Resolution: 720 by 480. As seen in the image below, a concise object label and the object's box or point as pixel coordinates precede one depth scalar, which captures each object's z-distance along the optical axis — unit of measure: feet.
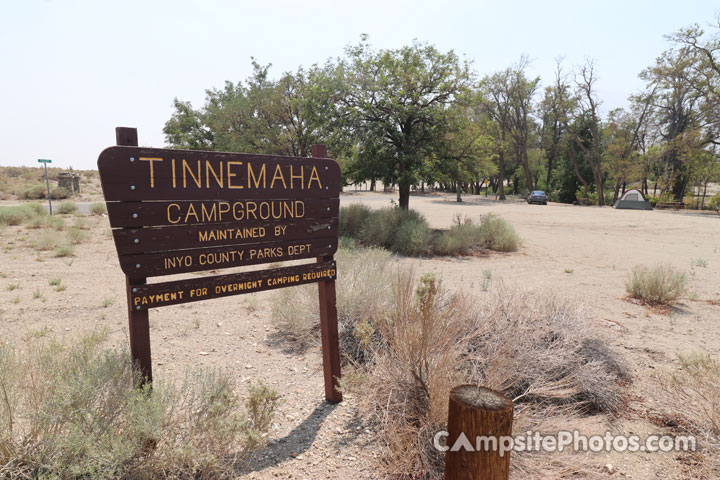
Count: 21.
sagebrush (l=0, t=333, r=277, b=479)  6.98
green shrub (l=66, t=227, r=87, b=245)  36.65
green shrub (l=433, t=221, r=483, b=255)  37.21
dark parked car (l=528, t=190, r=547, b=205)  124.67
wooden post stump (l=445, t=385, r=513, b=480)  6.43
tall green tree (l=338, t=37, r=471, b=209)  44.55
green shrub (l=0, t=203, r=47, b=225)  47.01
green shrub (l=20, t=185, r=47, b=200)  102.01
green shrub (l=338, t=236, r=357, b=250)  34.30
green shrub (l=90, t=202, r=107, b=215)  63.18
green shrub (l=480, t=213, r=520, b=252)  39.14
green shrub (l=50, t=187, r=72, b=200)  102.86
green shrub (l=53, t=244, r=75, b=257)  31.14
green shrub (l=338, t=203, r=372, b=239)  45.50
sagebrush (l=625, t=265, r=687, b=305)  20.86
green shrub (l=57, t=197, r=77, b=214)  64.96
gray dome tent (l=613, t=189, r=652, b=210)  100.94
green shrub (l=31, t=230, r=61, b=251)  33.86
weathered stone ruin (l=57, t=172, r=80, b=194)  110.20
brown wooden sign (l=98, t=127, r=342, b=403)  8.19
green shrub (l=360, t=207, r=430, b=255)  37.68
